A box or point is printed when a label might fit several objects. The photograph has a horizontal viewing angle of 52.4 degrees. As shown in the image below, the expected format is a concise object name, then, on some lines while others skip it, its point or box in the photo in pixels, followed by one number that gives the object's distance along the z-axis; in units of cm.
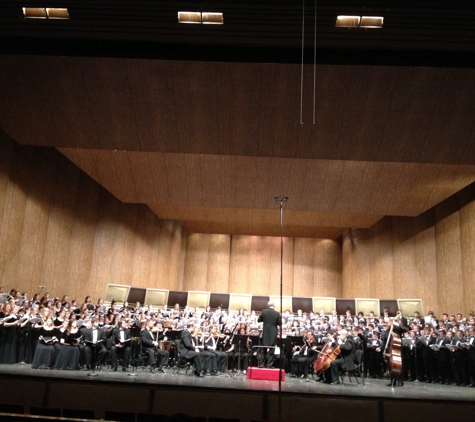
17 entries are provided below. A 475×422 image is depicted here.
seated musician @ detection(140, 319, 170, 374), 998
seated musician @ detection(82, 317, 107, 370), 936
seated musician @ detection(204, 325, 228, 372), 1047
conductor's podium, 955
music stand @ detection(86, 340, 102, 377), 858
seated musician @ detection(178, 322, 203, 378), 974
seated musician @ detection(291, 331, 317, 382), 1023
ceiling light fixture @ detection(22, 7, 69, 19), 770
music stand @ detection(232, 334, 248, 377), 1046
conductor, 1062
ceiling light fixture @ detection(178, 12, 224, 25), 772
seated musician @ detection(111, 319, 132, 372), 971
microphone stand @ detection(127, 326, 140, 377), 1014
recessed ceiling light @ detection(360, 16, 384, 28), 764
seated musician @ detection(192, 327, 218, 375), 1008
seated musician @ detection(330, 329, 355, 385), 944
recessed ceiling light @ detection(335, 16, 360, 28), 767
